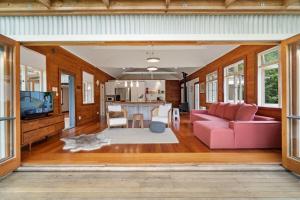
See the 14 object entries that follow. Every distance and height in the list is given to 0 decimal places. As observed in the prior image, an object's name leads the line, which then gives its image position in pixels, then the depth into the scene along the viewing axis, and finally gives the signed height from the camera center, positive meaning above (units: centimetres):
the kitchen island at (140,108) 704 -41
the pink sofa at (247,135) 305 -74
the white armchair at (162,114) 513 -53
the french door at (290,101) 233 -5
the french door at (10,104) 232 -6
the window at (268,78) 355 +48
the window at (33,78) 356 +54
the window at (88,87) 639 +54
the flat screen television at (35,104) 316 -9
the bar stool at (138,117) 548 -67
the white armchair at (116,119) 497 -66
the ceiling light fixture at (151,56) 533 +178
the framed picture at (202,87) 780 +57
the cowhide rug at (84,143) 313 -98
